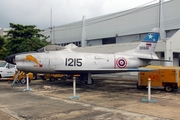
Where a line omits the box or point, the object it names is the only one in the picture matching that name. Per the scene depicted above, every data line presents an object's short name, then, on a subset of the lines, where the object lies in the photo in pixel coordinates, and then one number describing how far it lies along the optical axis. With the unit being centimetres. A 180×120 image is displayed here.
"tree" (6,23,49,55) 2679
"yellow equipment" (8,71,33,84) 1562
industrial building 2114
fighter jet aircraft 1412
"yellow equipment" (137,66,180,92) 1171
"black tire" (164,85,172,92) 1206
